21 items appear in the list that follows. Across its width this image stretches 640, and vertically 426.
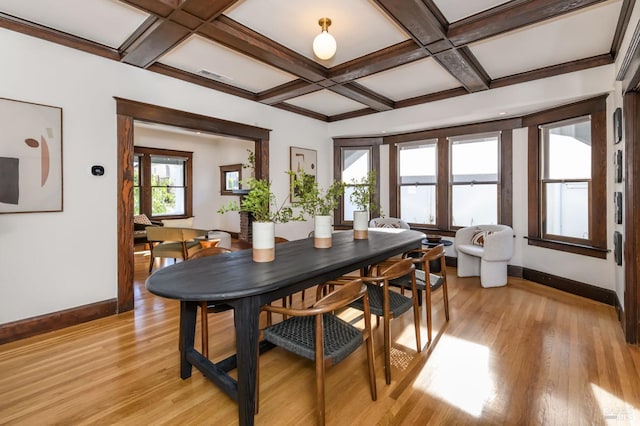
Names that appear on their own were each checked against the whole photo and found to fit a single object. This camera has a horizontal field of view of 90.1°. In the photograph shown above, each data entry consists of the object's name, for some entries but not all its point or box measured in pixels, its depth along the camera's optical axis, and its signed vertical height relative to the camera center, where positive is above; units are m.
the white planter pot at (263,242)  2.02 -0.19
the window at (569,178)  3.62 +0.41
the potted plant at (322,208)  2.43 +0.03
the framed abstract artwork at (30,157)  2.67 +0.49
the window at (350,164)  5.93 +0.91
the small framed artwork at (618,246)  3.02 -0.35
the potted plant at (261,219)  1.92 -0.04
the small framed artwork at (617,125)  2.93 +0.81
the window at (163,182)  7.46 +0.76
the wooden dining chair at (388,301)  2.05 -0.65
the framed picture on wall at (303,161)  5.35 +0.89
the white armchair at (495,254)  4.16 -0.57
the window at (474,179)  4.88 +0.50
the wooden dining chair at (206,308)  2.18 -0.65
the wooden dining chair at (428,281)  2.60 -0.62
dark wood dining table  1.55 -0.36
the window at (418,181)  5.46 +0.53
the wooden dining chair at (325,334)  1.57 -0.69
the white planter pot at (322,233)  2.57 -0.17
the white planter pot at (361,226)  3.03 -0.13
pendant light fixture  2.48 +1.30
